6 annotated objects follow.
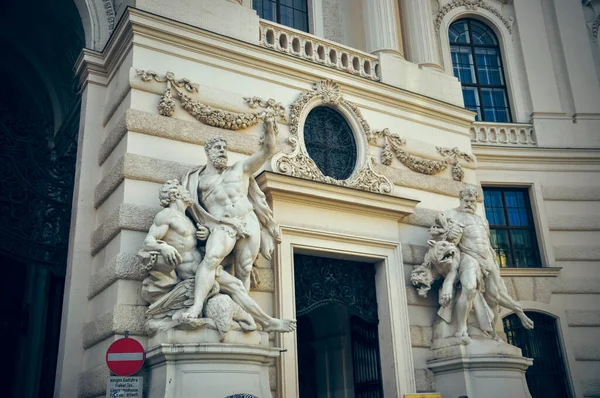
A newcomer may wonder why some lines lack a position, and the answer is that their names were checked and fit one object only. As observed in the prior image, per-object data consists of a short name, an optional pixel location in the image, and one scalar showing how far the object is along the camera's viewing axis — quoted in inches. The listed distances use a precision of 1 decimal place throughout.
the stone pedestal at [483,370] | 440.8
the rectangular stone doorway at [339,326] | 461.1
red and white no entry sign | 314.3
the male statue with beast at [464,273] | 463.8
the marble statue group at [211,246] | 355.3
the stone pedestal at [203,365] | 332.8
